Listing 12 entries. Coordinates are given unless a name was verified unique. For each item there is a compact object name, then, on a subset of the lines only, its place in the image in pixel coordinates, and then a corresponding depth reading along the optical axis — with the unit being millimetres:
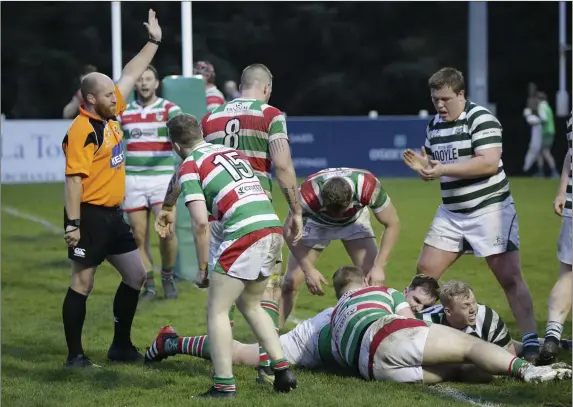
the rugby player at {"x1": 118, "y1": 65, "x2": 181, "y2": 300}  22594
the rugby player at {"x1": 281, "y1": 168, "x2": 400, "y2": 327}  15812
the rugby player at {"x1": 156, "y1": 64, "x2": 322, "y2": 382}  15163
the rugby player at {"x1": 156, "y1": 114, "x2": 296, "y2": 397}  13055
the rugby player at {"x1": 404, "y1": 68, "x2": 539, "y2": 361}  15602
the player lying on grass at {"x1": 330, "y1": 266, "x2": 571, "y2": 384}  13617
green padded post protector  23562
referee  14781
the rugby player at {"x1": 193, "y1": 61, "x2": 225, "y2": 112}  26344
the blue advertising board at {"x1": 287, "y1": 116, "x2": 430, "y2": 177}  52750
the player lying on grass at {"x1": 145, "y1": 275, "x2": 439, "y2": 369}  15094
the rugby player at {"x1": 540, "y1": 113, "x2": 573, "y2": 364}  15445
